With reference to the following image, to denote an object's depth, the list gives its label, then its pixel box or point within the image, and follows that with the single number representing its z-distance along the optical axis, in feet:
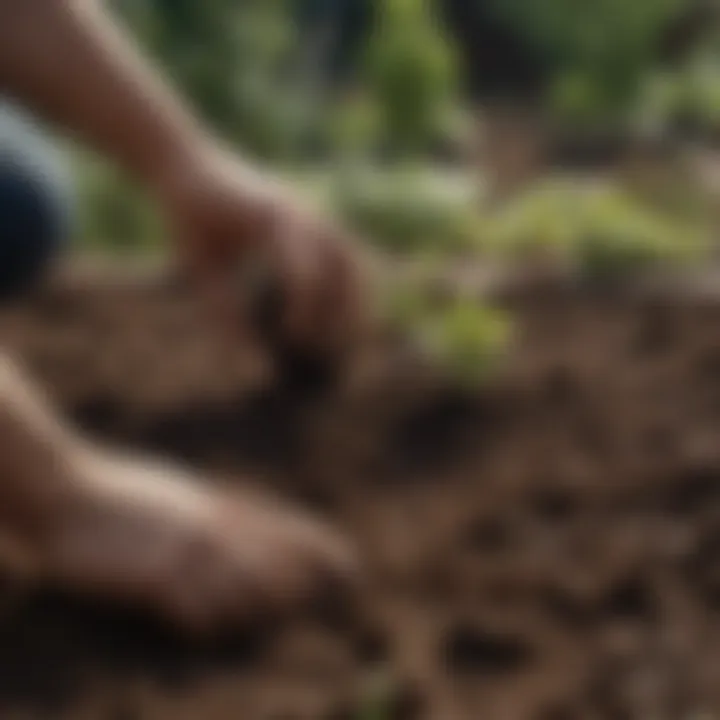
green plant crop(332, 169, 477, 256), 8.18
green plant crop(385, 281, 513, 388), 6.66
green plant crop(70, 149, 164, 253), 8.77
